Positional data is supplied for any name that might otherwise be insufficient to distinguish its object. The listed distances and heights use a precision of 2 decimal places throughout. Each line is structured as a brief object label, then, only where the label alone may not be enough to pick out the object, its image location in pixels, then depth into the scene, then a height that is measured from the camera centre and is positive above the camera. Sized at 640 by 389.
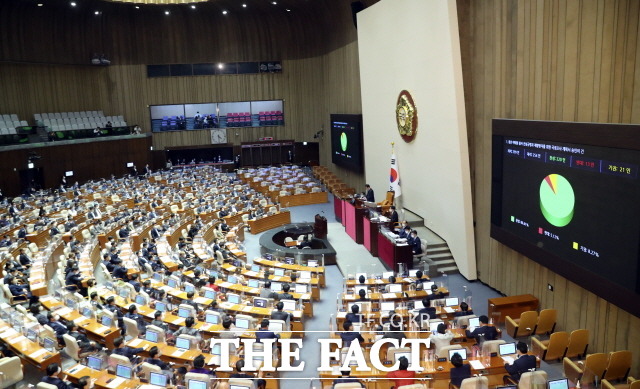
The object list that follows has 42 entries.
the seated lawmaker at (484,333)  10.82 -4.49
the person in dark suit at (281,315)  11.80 -4.36
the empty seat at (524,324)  12.08 -4.83
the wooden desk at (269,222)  22.16 -4.48
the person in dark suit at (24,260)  16.45 -4.13
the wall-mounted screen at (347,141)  26.77 -1.45
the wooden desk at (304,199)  27.75 -4.34
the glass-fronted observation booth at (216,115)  38.84 +0.22
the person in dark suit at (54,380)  9.02 -4.32
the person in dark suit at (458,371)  9.39 -4.54
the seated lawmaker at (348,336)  10.66 -4.40
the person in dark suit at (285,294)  13.45 -4.47
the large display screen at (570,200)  9.56 -1.93
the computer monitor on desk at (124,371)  9.63 -4.45
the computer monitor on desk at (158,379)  9.18 -4.40
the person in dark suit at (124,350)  10.42 -4.43
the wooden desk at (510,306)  12.92 -4.74
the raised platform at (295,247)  17.98 -4.58
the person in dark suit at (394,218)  18.14 -3.59
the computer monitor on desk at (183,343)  10.85 -4.48
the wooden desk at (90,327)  11.62 -4.49
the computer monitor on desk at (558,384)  8.47 -4.32
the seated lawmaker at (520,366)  9.62 -4.58
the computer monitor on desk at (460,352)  9.94 -4.43
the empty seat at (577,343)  10.87 -4.77
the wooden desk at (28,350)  10.52 -4.50
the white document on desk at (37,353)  10.57 -4.51
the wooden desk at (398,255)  16.16 -4.29
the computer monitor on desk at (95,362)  10.05 -4.47
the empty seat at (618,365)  9.70 -4.67
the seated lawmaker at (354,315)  11.75 -4.41
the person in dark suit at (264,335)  10.68 -4.31
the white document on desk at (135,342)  11.00 -4.53
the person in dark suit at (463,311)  12.20 -4.56
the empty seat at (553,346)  10.86 -4.82
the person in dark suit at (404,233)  16.67 -3.78
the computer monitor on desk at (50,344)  10.78 -4.39
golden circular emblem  18.70 -0.15
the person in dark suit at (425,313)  11.49 -4.42
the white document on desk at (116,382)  9.40 -4.56
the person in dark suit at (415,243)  16.64 -4.06
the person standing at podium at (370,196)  22.69 -3.47
